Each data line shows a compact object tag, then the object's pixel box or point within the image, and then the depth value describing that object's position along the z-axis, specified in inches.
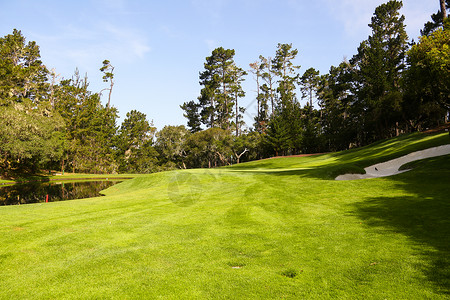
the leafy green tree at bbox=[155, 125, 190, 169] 2353.6
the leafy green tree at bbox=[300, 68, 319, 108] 2731.3
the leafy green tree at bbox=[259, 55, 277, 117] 2807.6
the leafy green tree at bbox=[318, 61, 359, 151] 2158.0
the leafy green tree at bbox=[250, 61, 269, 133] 2813.7
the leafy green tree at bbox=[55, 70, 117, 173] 2055.9
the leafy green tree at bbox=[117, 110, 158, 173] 2331.4
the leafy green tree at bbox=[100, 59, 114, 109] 2613.2
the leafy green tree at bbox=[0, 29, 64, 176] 1270.9
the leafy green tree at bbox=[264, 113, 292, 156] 2057.3
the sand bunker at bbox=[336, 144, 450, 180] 680.6
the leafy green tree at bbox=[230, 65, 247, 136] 2679.6
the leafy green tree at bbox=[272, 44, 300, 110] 2790.4
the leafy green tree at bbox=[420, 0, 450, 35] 1667.1
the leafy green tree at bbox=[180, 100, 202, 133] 2837.1
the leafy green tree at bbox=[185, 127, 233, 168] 2219.5
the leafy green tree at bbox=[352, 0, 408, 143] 1652.3
